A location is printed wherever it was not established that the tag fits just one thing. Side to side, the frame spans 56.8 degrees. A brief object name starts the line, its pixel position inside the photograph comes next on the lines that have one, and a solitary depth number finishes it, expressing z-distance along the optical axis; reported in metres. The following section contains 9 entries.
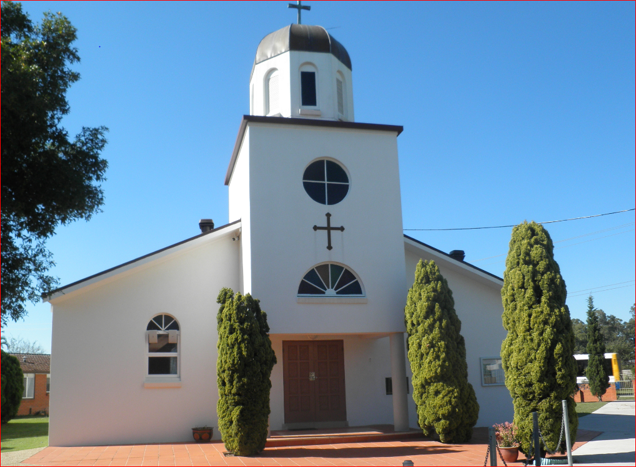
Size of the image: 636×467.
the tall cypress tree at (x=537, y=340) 11.03
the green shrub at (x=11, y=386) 23.92
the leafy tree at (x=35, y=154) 9.80
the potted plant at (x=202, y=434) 15.05
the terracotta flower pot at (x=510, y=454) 11.34
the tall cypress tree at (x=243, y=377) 12.55
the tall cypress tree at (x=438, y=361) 13.75
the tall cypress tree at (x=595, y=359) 32.03
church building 15.00
